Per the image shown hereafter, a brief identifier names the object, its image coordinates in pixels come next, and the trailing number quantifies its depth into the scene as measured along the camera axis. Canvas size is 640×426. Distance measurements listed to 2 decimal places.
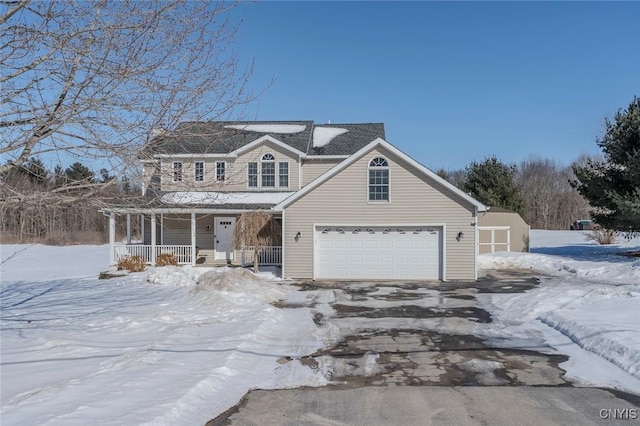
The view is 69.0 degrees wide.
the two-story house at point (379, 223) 17.66
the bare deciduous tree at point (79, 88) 5.34
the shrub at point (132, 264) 19.55
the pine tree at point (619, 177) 19.64
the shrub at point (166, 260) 20.23
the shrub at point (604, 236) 31.38
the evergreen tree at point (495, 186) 34.62
